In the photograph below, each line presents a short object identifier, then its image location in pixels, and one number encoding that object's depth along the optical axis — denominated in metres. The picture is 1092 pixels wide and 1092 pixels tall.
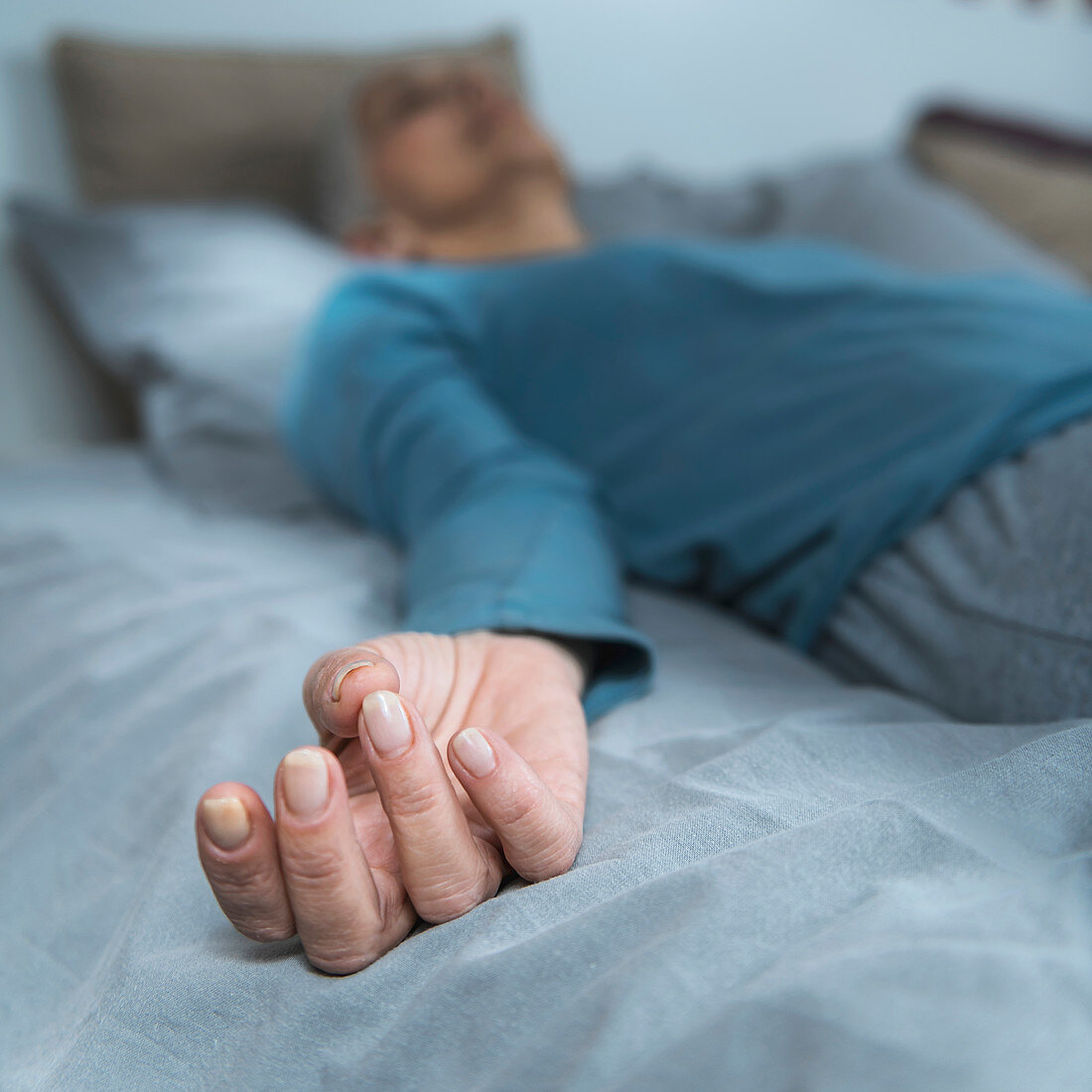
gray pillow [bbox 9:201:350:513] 0.97
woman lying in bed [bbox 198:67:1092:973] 0.34
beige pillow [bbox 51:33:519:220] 1.27
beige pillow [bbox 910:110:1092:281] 1.66
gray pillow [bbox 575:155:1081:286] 1.40
